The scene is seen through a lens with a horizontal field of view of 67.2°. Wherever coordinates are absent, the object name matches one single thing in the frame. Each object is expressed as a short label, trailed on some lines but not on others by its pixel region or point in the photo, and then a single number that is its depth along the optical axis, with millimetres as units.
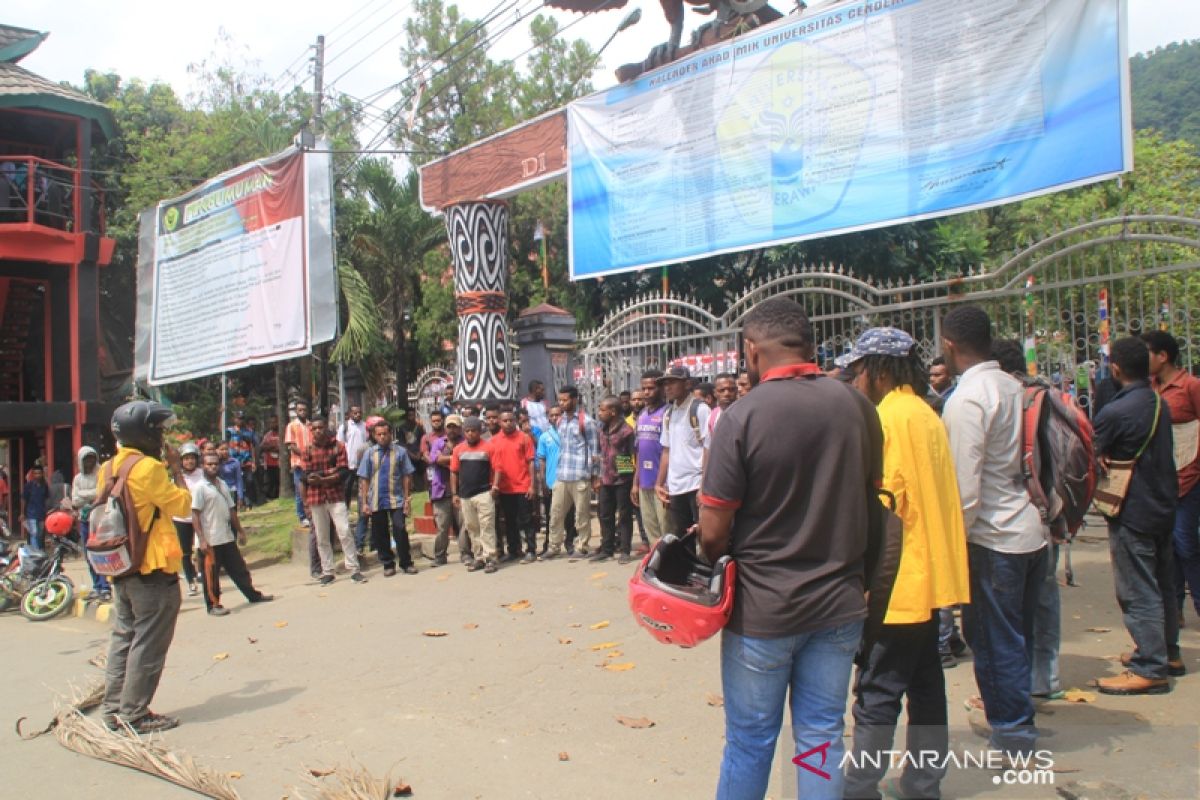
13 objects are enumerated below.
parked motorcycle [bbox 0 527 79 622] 9852
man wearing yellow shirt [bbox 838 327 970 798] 3230
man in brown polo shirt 2664
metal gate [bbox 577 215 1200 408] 7168
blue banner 6844
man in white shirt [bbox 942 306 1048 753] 3633
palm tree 19562
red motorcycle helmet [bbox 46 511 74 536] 9961
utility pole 16875
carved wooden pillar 11875
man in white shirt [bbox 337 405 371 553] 13031
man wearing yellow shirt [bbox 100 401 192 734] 5203
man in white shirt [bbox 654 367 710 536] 7602
